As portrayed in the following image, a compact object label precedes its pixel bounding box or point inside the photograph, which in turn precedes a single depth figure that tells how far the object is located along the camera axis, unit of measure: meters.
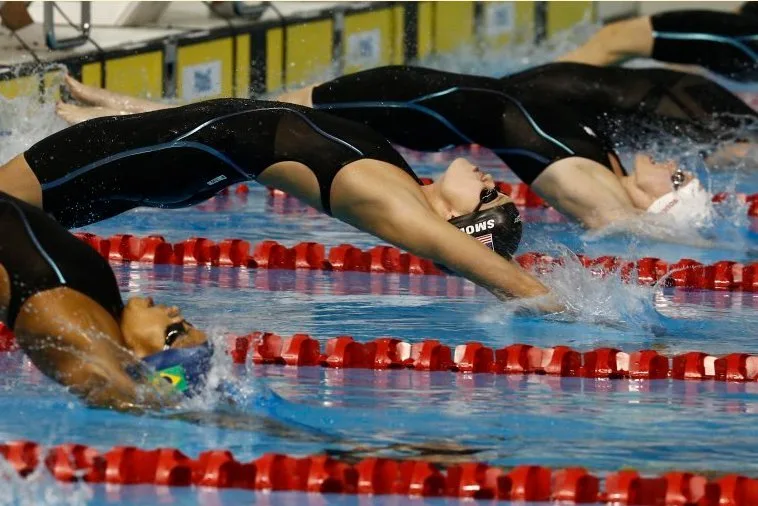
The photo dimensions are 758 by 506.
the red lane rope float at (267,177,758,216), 15.34
